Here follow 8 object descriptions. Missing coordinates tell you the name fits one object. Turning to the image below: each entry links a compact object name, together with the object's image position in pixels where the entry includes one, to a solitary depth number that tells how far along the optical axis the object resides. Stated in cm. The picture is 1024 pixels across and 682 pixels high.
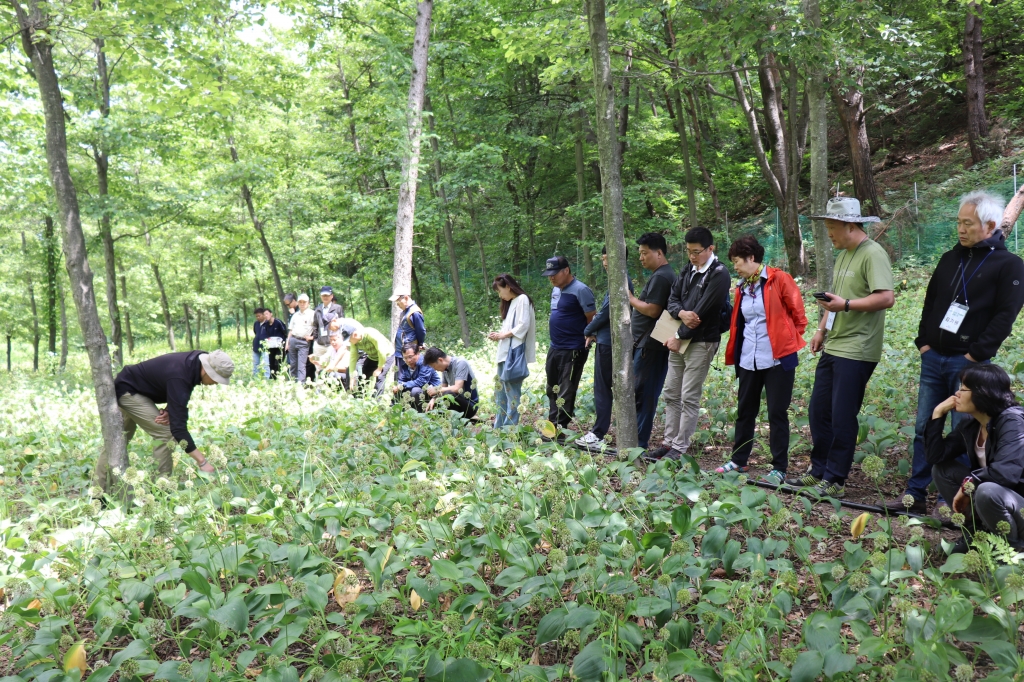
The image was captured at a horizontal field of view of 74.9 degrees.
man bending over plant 517
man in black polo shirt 545
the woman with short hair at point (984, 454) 309
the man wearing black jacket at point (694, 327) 505
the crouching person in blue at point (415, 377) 710
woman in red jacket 467
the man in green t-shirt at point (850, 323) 427
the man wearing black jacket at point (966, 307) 382
